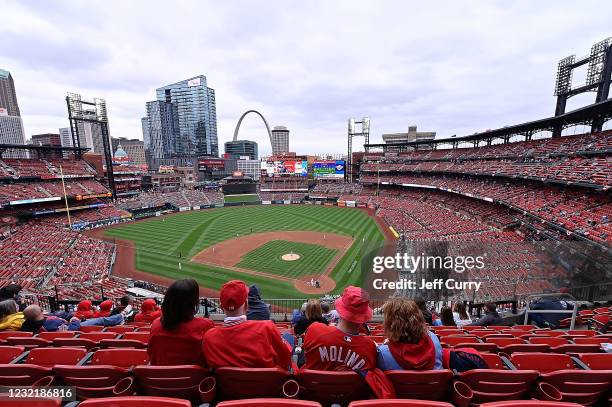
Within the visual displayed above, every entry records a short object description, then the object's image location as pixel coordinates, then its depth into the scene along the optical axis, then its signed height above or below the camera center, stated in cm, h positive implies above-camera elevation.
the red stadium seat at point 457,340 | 496 -333
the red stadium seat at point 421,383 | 265 -222
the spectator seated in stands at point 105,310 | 810 -446
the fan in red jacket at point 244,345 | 283 -196
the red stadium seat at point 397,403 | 199 -179
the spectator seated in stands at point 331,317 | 649 -385
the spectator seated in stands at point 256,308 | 430 -237
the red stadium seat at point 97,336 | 522 -336
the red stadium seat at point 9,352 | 384 -268
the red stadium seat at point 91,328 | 652 -399
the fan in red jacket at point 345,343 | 289 -199
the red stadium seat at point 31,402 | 198 -177
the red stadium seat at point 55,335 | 505 -327
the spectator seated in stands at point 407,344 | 284 -198
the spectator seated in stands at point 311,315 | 562 -318
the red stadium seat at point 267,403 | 201 -179
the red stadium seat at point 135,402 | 203 -179
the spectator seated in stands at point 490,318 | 807 -472
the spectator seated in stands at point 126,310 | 877 -484
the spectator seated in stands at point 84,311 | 822 -461
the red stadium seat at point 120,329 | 625 -392
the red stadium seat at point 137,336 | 503 -330
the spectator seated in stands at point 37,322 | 564 -340
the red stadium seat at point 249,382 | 268 -222
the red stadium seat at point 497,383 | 276 -229
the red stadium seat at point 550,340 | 489 -336
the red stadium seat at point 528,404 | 196 -178
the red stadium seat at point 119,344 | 428 -288
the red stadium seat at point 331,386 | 271 -228
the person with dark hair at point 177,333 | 306 -194
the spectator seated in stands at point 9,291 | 757 -362
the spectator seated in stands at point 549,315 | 806 -469
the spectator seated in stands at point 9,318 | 552 -320
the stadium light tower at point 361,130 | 9462 +1023
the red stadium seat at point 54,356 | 375 -268
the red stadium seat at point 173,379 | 280 -225
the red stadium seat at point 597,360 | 357 -266
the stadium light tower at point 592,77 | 3056 +994
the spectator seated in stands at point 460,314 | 840 -490
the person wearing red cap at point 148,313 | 773 -437
